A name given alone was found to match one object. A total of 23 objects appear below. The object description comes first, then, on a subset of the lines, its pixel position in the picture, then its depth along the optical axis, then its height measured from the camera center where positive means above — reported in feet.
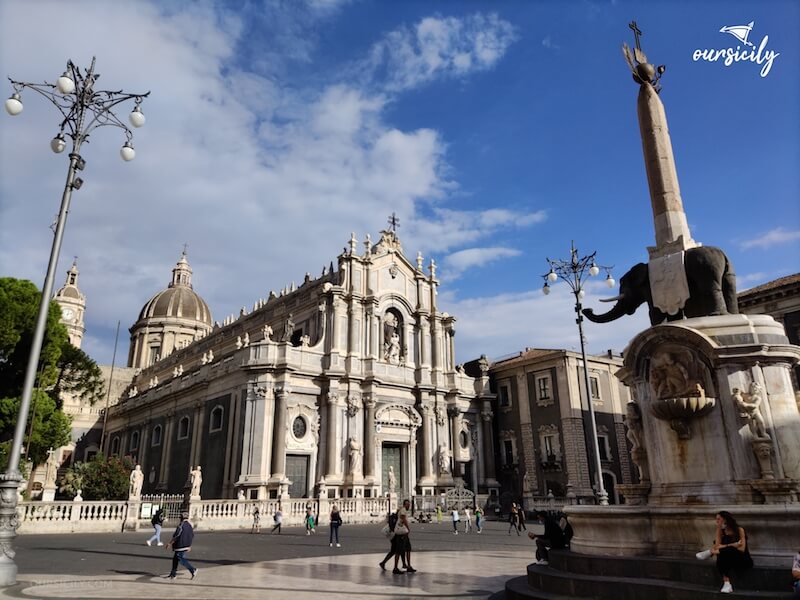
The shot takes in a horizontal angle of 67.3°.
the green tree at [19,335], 92.12 +26.39
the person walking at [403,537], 38.14 -1.87
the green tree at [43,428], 92.73 +12.49
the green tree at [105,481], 103.32 +4.85
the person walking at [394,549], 38.29 -2.60
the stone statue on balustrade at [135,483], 81.66 +3.45
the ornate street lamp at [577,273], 63.10 +23.10
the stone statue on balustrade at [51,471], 159.12 +10.25
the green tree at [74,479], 105.60 +5.31
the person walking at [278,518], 77.66 -1.27
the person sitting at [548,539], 30.17 -1.68
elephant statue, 31.24 +10.76
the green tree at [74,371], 120.28 +27.58
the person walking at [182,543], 36.29 -1.97
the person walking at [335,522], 58.39 -1.39
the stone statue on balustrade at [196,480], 88.39 +4.10
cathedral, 107.65 +20.16
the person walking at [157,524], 57.88 -1.32
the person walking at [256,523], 80.69 -1.90
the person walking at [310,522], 73.92 -1.73
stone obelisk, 34.55 +19.41
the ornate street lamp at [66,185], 30.01 +19.24
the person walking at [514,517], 77.05 -1.55
